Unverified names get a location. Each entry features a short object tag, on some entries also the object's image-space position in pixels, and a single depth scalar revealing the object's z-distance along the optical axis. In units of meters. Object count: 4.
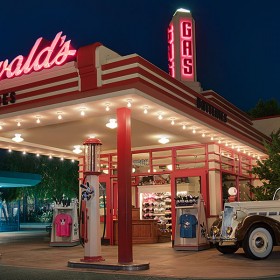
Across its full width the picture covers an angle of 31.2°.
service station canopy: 11.52
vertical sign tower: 19.81
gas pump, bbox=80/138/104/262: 12.05
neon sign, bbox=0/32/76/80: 12.60
